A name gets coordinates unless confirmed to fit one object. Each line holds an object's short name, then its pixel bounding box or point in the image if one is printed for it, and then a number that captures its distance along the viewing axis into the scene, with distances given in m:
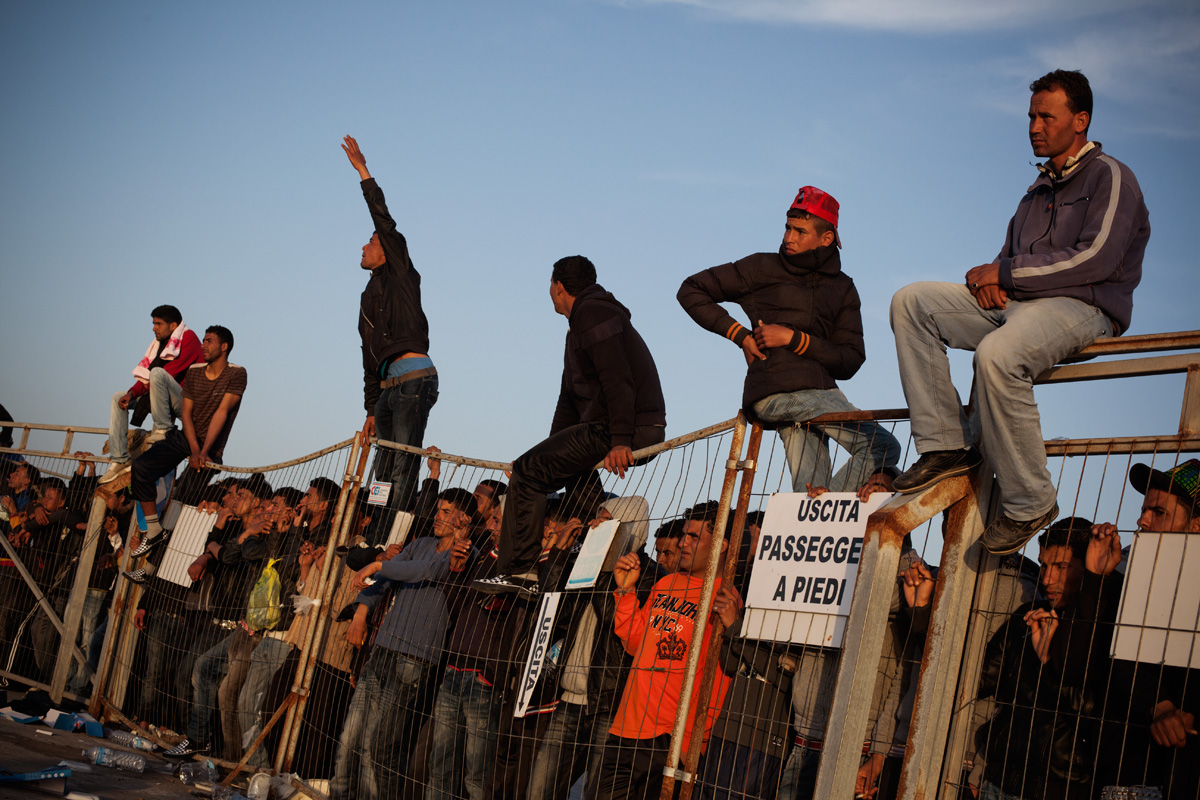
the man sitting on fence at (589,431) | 5.84
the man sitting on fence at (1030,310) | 3.27
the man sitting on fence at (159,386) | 10.02
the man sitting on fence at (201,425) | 9.74
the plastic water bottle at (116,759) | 7.35
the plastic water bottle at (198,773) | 7.45
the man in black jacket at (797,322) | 4.65
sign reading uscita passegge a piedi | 3.86
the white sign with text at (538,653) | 5.31
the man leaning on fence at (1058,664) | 3.32
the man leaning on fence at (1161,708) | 3.08
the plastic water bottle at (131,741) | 8.38
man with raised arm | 8.09
